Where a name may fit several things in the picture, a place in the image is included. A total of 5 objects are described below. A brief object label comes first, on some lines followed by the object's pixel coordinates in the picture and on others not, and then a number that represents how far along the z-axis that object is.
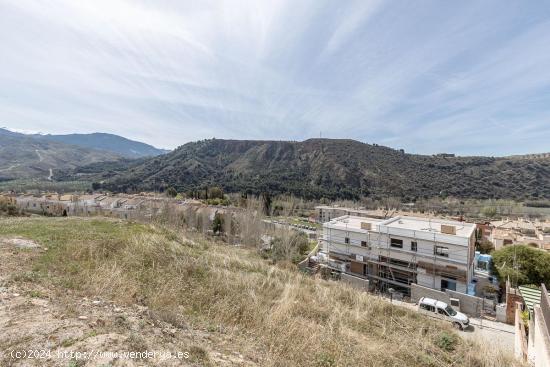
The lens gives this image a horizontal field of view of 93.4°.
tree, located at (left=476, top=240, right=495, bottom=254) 29.34
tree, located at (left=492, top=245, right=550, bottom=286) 18.00
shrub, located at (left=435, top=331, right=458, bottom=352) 6.87
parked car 13.49
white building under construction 19.66
